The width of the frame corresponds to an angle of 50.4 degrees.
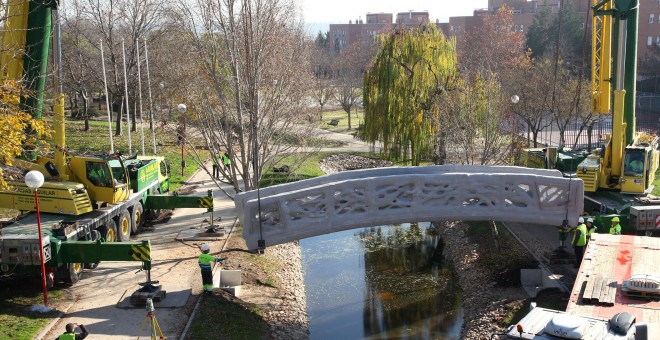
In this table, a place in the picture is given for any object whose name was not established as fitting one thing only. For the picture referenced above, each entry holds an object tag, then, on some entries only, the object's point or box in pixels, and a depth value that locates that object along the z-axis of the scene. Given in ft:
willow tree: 105.50
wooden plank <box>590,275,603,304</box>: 41.52
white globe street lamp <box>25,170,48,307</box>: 48.42
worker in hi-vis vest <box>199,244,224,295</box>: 57.67
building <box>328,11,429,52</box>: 372.79
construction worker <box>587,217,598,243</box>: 62.47
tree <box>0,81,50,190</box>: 46.51
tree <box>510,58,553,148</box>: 130.62
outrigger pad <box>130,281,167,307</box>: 56.39
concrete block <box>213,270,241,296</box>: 62.49
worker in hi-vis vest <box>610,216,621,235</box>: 62.44
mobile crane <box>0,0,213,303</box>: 56.85
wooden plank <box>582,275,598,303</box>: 41.75
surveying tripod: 45.42
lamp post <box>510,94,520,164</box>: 87.34
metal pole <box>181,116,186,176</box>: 101.29
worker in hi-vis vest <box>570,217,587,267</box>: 61.05
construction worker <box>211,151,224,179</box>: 104.97
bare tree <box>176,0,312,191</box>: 67.46
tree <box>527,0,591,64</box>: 208.23
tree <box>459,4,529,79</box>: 183.62
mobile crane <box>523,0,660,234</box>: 74.13
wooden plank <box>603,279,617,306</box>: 40.93
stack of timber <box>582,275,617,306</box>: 41.27
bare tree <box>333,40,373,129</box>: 203.92
